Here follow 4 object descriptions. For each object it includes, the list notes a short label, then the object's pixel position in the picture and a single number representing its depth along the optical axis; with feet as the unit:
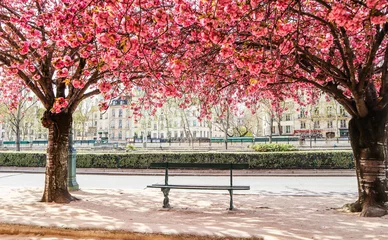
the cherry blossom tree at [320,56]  14.90
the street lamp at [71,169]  32.48
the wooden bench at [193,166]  21.84
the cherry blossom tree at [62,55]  16.92
